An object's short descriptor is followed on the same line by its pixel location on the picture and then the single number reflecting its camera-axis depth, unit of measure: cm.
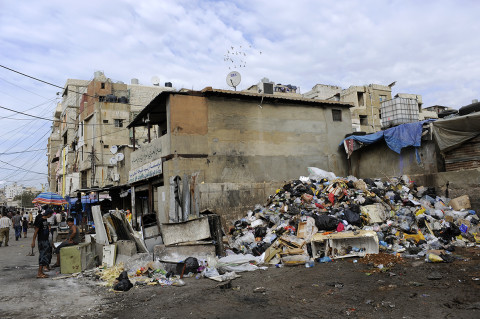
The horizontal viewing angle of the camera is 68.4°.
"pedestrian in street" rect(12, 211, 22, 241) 1922
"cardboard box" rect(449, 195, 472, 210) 1035
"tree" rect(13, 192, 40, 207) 7850
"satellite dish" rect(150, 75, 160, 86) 3672
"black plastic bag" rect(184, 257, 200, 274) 796
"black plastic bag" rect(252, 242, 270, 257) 938
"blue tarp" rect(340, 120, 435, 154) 1271
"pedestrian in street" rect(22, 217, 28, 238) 2183
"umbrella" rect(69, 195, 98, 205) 2167
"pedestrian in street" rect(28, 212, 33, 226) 3309
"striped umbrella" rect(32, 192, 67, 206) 1847
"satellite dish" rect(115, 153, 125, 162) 2569
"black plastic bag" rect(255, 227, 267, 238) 1055
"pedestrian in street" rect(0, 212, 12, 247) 1557
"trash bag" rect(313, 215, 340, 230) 951
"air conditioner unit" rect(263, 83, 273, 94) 1850
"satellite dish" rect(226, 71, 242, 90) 1616
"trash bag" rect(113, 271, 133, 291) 677
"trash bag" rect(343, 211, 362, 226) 969
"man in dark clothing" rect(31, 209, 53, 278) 841
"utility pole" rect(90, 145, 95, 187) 3257
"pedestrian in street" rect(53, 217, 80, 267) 1003
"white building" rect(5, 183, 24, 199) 13202
